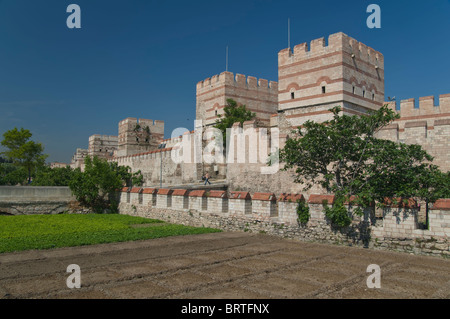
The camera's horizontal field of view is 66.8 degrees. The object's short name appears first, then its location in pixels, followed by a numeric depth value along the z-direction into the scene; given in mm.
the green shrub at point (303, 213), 9766
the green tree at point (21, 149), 31500
